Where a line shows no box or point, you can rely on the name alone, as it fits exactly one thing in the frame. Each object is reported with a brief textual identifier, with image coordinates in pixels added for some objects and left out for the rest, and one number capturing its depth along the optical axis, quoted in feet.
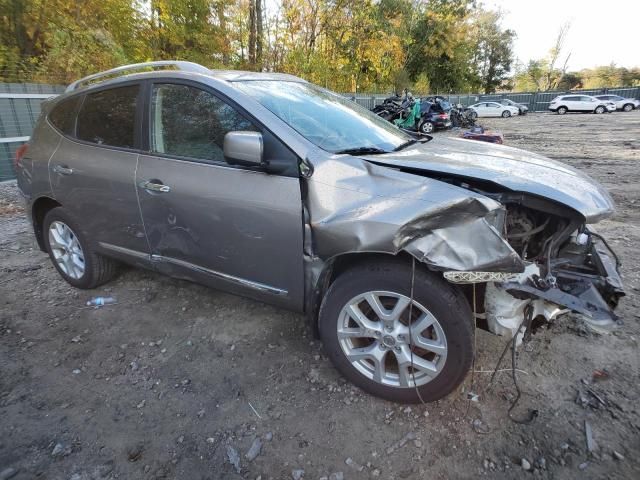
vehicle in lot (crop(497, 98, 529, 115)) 96.32
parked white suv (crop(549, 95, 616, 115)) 91.71
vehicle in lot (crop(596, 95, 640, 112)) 93.81
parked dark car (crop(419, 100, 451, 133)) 57.62
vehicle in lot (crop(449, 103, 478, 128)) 63.46
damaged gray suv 6.31
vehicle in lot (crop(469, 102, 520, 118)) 93.66
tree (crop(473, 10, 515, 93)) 142.92
